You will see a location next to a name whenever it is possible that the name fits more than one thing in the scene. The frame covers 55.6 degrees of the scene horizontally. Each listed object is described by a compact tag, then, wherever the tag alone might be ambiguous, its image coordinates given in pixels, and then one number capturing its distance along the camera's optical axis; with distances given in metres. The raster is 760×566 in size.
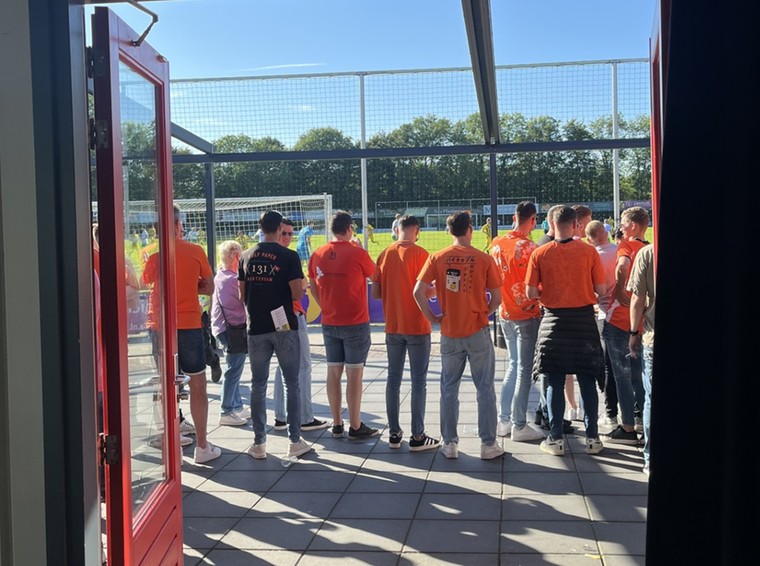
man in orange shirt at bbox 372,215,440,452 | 5.63
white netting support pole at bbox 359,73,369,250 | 11.24
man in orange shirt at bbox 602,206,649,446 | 5.36
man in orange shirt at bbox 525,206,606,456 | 5.21
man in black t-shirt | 5.47
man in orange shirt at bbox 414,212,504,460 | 5.25
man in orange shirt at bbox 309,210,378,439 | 5.80
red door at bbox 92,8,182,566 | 2.33
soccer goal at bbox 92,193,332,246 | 11.86
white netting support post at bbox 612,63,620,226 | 10.09
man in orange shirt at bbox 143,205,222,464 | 5.30
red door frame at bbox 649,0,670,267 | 2.47
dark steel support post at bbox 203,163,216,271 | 7.20
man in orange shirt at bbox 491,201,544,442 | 5.77
